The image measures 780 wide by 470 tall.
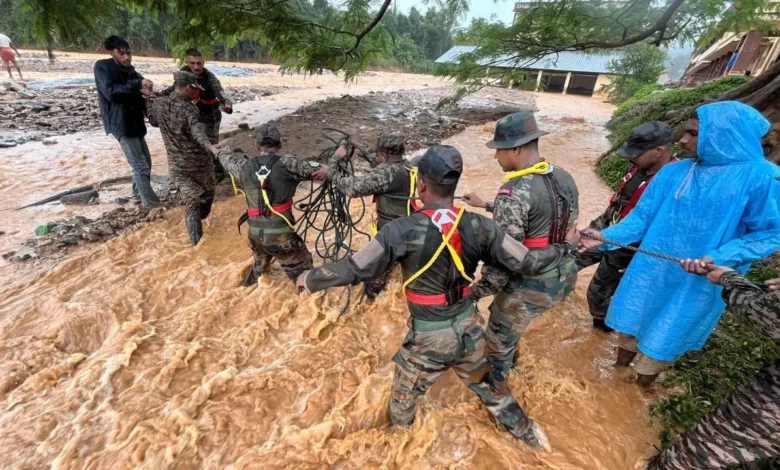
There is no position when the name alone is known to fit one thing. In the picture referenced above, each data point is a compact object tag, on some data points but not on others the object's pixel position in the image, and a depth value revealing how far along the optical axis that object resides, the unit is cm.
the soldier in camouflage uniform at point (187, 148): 429
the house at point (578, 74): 2502
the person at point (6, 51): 1284
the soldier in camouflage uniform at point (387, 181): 317
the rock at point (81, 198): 600
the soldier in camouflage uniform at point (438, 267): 185
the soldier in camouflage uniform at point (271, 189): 337
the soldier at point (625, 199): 291
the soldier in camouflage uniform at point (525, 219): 222
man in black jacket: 461
